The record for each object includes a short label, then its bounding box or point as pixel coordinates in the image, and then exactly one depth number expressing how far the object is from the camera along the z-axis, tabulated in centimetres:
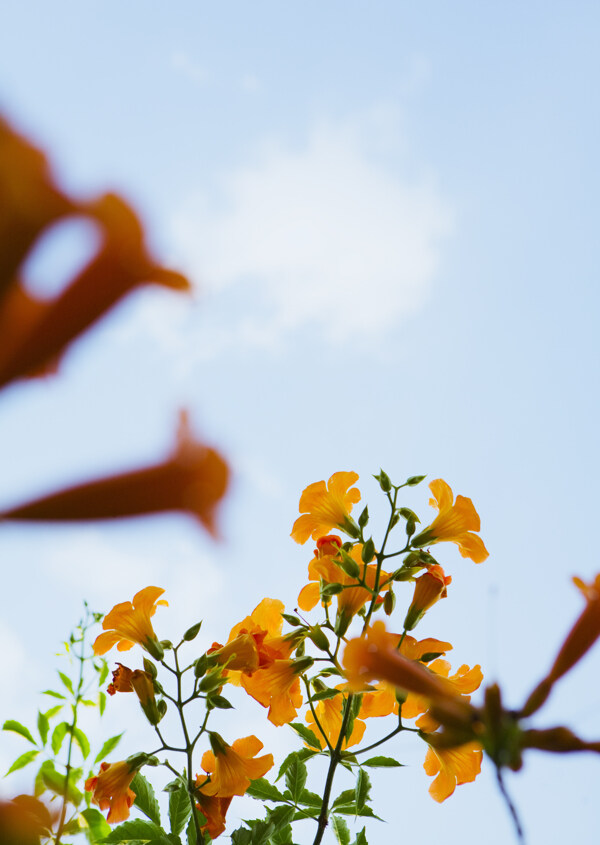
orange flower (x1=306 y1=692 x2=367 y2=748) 133
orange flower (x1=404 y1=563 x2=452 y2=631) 128
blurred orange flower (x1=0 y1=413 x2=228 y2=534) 92
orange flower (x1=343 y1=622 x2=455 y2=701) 106
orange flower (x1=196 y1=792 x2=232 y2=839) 127
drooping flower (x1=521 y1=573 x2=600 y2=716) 108
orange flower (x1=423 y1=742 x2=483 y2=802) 128
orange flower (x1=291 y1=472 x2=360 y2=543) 135
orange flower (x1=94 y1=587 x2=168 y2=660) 130
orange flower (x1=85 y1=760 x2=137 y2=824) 126
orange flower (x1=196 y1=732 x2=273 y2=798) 128
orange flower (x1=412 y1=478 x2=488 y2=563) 133
